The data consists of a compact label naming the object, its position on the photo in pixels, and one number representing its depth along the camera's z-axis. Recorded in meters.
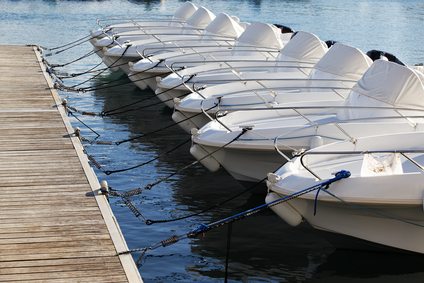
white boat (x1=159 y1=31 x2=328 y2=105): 16.89
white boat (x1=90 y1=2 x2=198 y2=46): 26.30
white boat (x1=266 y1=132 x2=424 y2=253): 9.16
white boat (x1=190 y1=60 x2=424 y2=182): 11.84
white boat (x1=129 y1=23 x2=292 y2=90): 19.50
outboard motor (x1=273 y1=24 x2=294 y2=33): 24.62
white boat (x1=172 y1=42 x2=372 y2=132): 14.53
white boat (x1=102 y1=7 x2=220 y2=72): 22.48
